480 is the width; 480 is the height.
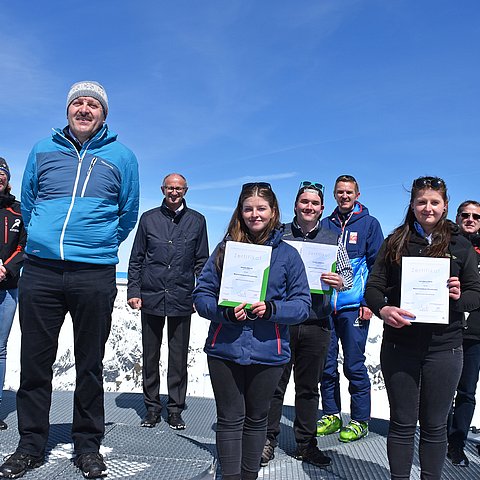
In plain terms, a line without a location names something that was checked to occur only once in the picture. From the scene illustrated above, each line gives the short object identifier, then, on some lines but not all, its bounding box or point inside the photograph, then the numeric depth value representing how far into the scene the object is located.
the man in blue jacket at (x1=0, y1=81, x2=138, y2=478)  2.63
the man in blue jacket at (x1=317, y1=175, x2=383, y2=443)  3.81
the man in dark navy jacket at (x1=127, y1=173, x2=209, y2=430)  4.02
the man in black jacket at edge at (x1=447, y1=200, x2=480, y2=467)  3.41
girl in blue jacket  2.37
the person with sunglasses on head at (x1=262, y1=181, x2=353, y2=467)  3.16
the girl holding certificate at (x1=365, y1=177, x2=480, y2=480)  2.36
